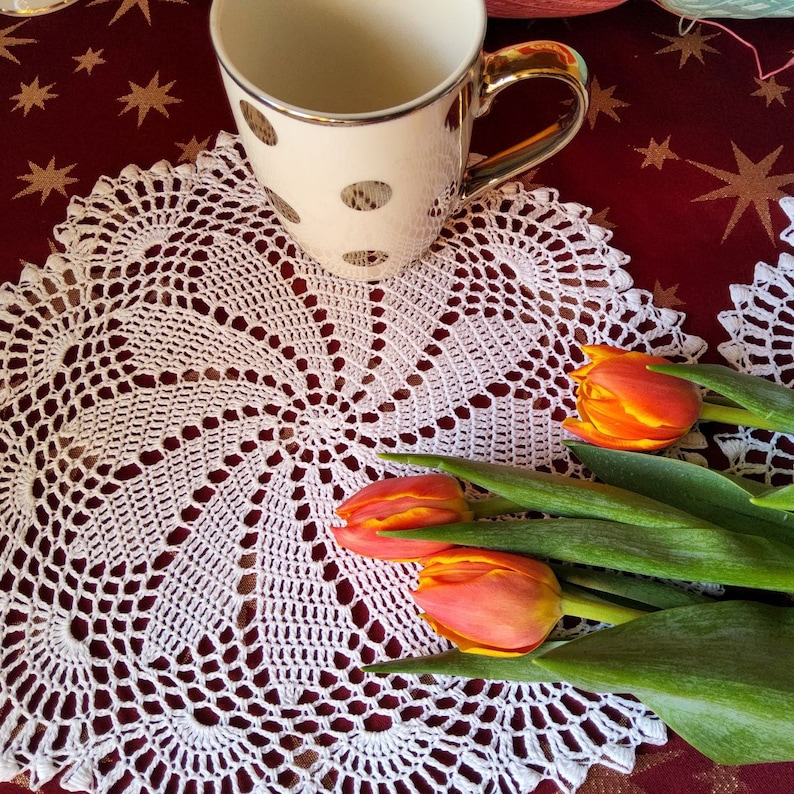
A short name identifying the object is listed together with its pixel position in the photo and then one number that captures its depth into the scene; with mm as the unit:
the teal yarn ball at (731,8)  444
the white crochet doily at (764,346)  373
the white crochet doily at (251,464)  331
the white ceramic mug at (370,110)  315
